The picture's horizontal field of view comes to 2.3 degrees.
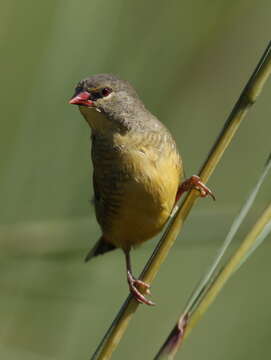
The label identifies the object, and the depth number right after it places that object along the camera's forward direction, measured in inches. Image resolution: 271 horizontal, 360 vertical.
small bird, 81.6
